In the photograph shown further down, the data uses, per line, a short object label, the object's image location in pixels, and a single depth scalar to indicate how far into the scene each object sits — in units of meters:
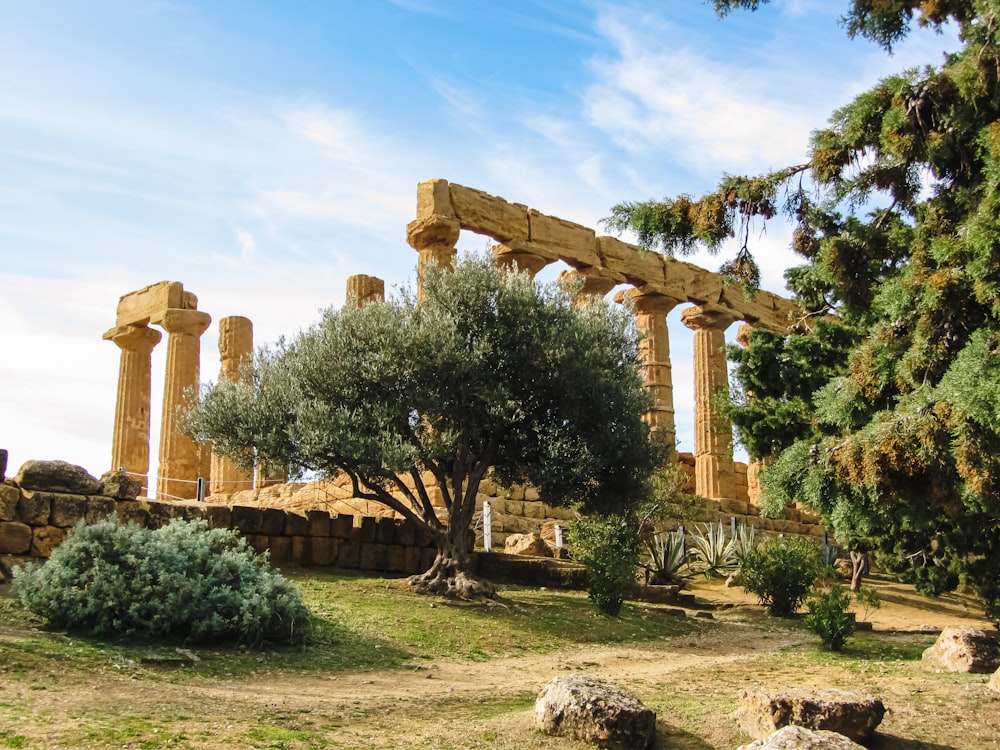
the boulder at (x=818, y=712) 9.17
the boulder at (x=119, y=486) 16.88
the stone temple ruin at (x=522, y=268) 26.77
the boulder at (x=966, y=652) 12.49
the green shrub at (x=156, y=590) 12.42
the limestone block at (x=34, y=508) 15.80
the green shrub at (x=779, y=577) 19.77
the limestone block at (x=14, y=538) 15.52
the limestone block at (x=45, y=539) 15.81
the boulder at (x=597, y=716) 9.13
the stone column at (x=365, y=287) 27.66
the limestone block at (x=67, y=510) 16.09
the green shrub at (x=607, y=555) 17.83
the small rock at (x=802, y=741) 8.09
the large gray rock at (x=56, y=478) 16.16
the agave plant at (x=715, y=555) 25.05
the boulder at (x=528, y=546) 22.94
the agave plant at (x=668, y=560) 22.83
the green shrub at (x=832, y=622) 14.98
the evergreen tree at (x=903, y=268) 10.00
